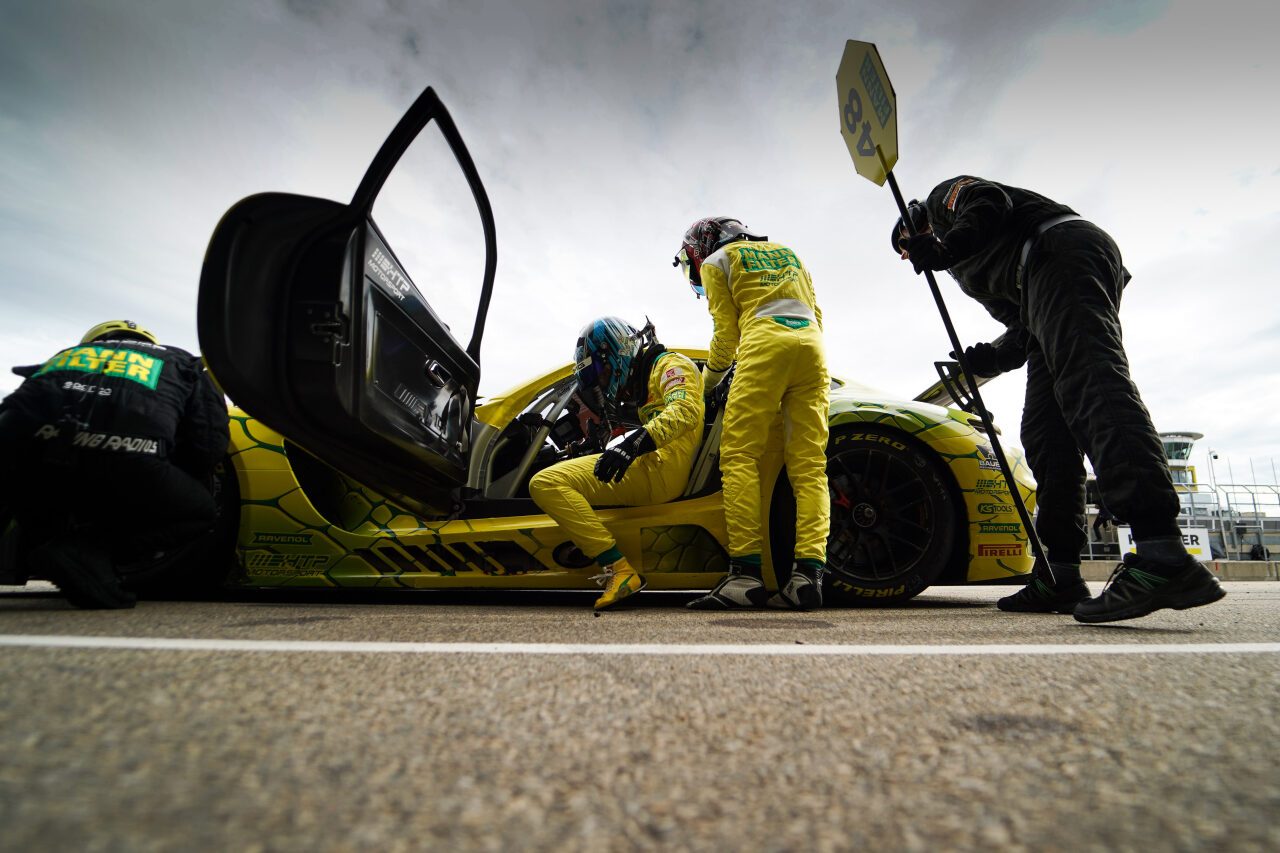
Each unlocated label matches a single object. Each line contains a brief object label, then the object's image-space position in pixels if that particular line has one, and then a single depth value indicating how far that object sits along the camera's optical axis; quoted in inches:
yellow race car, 86.0
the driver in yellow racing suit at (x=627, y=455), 91.8
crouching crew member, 74.6
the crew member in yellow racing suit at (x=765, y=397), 88.3
